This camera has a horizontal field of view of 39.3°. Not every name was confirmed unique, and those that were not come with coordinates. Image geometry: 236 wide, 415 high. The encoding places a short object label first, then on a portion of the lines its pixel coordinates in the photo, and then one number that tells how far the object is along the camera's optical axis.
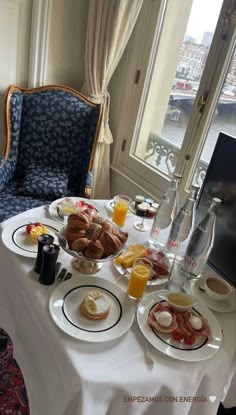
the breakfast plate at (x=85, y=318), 0.88
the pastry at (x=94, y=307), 0.92
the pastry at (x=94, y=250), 1.00
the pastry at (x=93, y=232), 1.03
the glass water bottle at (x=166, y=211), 1.29
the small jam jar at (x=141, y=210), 1.45
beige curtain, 2.09
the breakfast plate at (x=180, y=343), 0.87
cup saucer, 1.07
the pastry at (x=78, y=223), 1.04
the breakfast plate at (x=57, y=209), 1.37
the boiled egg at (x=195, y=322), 0.94
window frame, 1.74
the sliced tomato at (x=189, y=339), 0.91
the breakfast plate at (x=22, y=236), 1.12
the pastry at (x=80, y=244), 1.00
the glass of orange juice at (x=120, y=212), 1.41
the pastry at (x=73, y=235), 1.03
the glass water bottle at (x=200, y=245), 1.05
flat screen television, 1.10
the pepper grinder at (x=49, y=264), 0.97
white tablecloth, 0.78
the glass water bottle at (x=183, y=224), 1.17
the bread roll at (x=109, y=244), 1.03
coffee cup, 1.09
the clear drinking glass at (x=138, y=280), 1.01
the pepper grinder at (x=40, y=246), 1.03
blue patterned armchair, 2.01
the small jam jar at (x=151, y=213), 1.45
